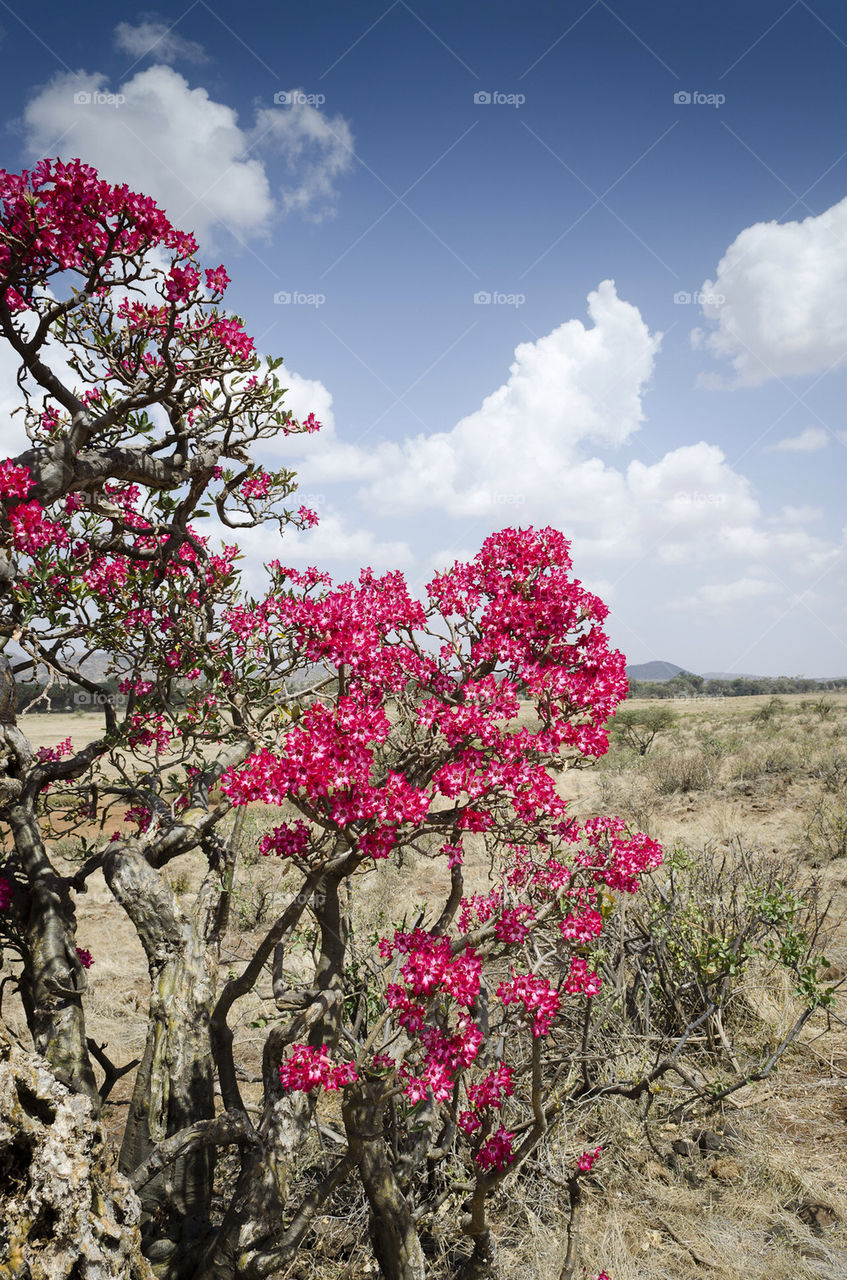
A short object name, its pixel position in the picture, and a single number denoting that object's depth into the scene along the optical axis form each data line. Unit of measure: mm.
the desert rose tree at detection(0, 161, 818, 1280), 2900
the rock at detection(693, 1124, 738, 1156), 4559
